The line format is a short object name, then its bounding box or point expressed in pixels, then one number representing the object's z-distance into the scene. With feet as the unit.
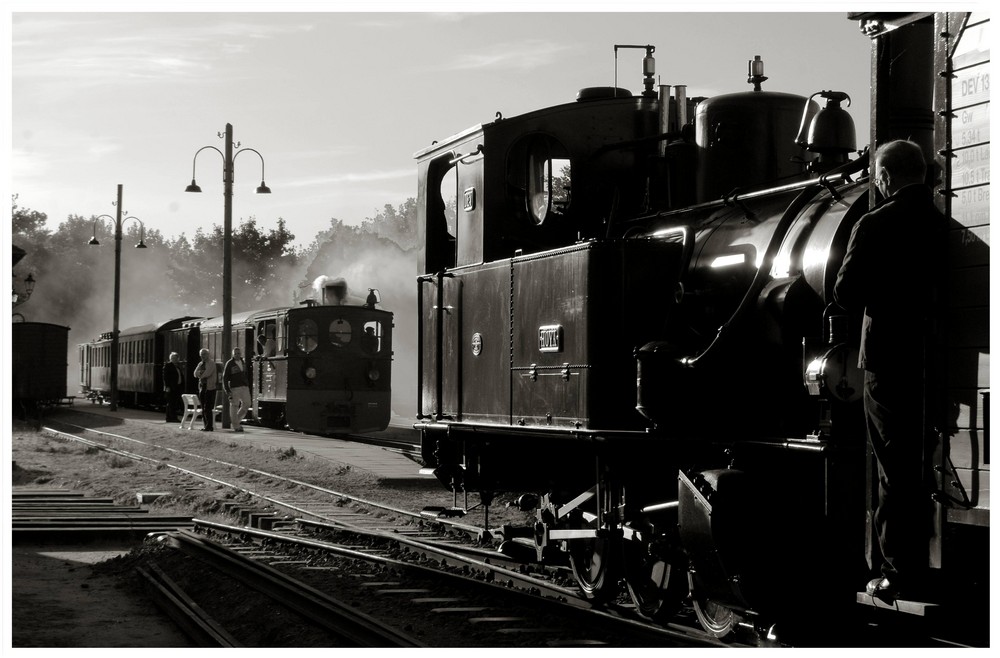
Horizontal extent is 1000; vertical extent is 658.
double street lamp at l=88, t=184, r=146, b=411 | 116.37
